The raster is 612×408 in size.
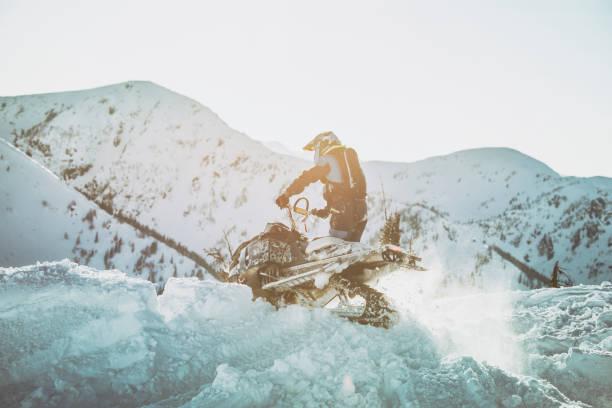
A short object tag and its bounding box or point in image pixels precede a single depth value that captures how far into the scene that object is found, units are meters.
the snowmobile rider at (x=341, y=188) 3.81
